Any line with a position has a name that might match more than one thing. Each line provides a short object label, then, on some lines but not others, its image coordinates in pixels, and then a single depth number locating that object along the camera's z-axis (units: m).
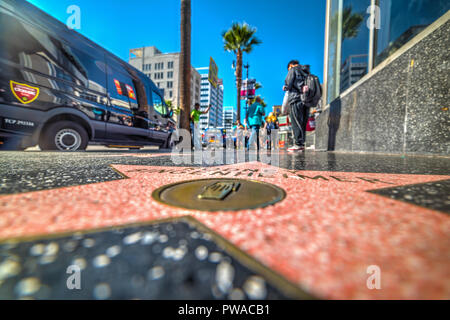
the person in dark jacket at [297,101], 4.11
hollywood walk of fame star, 0.24
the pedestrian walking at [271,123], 11.38
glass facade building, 2.84
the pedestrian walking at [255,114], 6.44
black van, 2.99
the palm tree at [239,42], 17.97
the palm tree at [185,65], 7.57
